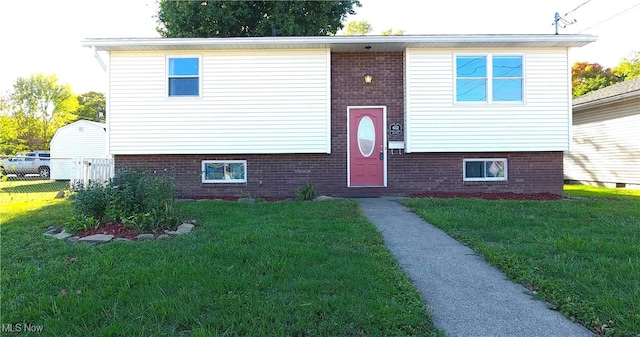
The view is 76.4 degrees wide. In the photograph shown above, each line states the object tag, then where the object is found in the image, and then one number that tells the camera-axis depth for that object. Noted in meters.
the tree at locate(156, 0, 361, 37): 17.17
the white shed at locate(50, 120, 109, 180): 21.62
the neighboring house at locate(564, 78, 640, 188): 13.63
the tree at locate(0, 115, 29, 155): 27.83
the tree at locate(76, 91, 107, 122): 53.44
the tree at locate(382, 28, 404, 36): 34.09
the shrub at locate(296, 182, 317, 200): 9.56
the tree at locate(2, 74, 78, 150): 39.44
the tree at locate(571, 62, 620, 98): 34.69
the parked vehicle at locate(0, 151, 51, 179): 21.66
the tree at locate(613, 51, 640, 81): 36.13
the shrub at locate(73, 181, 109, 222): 5.81
